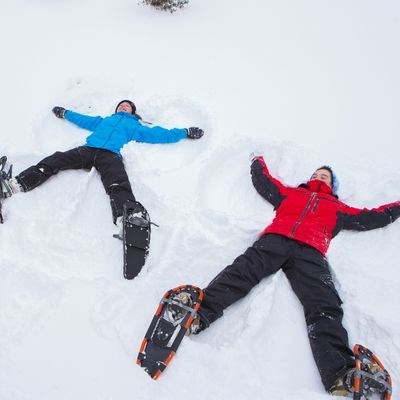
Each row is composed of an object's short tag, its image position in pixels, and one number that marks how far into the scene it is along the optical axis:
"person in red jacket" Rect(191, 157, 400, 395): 2.62
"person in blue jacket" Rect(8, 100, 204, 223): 3.71
